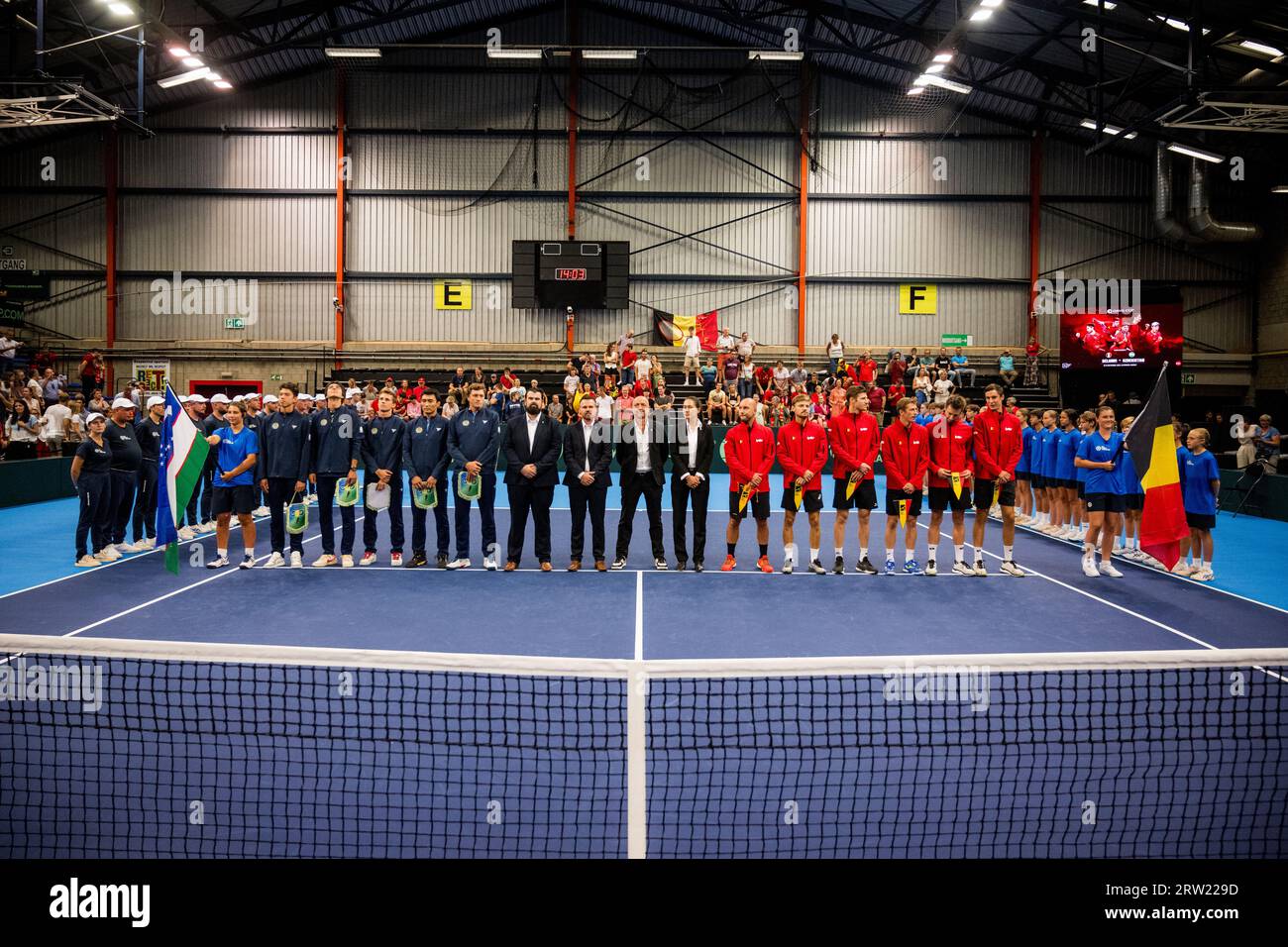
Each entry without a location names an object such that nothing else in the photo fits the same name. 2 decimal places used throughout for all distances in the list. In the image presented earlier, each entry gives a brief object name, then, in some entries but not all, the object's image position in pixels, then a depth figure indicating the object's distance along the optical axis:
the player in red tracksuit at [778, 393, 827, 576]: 10.77
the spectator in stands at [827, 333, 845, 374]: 28.06
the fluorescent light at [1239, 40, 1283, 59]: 19.62
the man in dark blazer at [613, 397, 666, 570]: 10.95
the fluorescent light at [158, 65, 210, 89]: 22.19
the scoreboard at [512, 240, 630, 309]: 28.73
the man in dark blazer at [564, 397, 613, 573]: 11.08
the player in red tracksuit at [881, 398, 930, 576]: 10.84
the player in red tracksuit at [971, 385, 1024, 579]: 10.88
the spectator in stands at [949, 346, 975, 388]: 28.66
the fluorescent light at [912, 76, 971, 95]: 22.91
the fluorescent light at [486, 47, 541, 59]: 21.70
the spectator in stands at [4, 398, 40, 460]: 18.50
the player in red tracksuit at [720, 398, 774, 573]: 10.86
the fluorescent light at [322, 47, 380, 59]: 22.11
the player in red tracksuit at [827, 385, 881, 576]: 11.00
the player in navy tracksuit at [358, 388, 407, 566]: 11.21
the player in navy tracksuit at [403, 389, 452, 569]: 11.21
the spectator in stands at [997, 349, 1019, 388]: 28.69
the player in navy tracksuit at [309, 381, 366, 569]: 11.00
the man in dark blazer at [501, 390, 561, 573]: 10.95
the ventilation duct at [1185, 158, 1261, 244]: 26.52
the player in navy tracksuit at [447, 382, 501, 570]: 11.09
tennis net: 4.18
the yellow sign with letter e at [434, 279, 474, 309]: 29.66
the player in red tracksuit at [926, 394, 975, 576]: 10.88
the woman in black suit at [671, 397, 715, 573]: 11.00
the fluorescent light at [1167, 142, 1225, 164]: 24.59
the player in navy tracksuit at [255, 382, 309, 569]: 10.87
